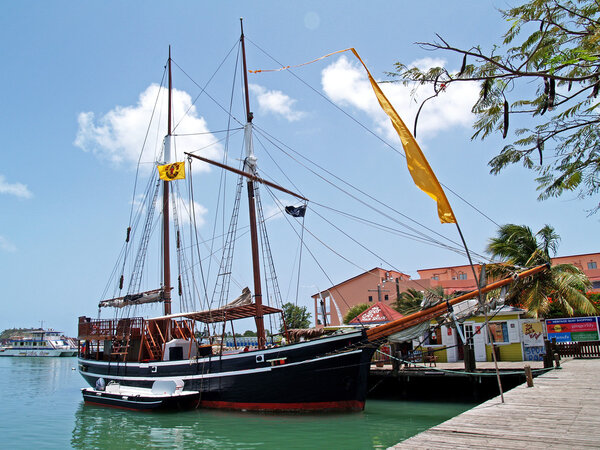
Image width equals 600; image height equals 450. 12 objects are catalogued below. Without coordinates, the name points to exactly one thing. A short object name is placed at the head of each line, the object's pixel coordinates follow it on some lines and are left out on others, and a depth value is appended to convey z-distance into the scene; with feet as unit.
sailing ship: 51.60
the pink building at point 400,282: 180.14
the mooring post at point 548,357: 56.80
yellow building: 71.26
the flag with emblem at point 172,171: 88.69
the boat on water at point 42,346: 360.20
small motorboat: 58.08
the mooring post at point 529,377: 40.77
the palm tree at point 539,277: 78.64
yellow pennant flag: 25.94
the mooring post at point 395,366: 64.90
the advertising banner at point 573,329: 73.51
